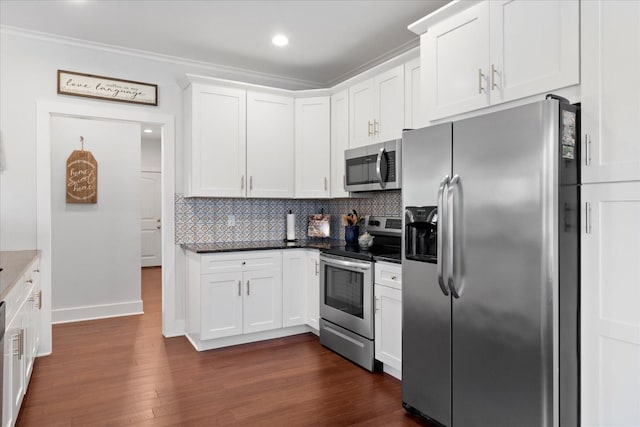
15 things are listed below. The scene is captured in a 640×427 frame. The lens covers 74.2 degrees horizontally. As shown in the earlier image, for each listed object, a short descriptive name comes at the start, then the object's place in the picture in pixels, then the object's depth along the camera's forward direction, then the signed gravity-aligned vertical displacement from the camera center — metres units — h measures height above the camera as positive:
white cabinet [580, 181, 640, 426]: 1.73 -0.40
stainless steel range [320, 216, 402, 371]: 3.21 -0.67
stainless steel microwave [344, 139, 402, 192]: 3.33 +0.37
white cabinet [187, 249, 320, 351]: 3.70 -0.78
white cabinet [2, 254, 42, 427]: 1.99 -0.74
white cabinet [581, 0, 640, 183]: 1.73 +0.51
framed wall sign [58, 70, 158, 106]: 3.69 +1.12
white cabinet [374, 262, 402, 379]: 2.95 -0.76
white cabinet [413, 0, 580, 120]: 1.96 +0.83
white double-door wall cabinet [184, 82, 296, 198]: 3.95 +0.66
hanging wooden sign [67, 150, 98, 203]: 4.80 +0.38
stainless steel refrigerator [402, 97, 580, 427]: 1.84 -0.28
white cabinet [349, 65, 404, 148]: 3.39 +0.88
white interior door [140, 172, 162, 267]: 8.97 -0.18
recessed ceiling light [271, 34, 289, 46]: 3.62 +1.49
